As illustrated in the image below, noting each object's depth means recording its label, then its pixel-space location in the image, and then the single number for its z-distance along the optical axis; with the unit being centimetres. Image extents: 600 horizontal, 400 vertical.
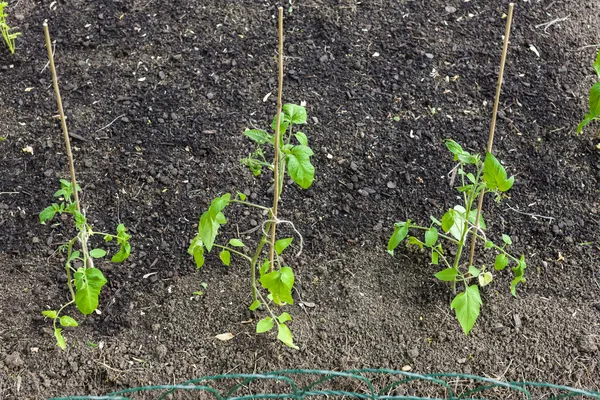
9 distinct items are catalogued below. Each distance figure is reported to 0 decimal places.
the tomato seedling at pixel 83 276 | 202
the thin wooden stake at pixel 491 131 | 207
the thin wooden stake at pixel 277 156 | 182
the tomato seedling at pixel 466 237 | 199
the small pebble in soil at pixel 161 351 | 236
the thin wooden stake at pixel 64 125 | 185
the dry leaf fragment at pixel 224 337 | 241
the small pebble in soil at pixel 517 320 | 246
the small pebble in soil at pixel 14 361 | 230
